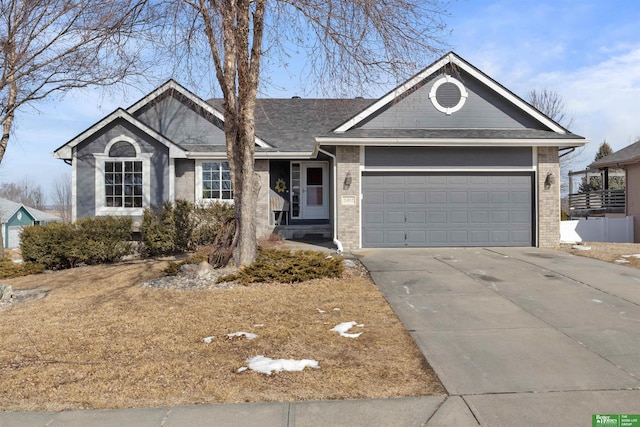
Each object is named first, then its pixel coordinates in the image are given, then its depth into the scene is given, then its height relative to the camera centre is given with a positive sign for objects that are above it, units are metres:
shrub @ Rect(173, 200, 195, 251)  13.87 -0.43
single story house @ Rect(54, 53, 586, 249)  13.52 +1.34
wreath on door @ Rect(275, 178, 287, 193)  17.34 +0.85
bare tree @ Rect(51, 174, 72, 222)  57.14 +0.91
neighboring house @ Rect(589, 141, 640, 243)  20.25 +1.46
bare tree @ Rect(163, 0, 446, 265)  9.28 +2.90
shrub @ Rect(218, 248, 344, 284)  8.89 -1.22
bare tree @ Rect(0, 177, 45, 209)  61.38 +2.14
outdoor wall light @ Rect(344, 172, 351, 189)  13.42 +0.82
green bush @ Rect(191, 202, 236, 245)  14.30 -0.42
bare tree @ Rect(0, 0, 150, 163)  10.26 +4.06
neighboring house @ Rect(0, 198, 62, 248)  33.56 -0.59
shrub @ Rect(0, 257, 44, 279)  11.56 -1.51
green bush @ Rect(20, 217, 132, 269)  12.37 -0.89
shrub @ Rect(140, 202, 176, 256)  13.58 -0.65
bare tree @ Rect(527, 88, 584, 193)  36.16 +7.73
